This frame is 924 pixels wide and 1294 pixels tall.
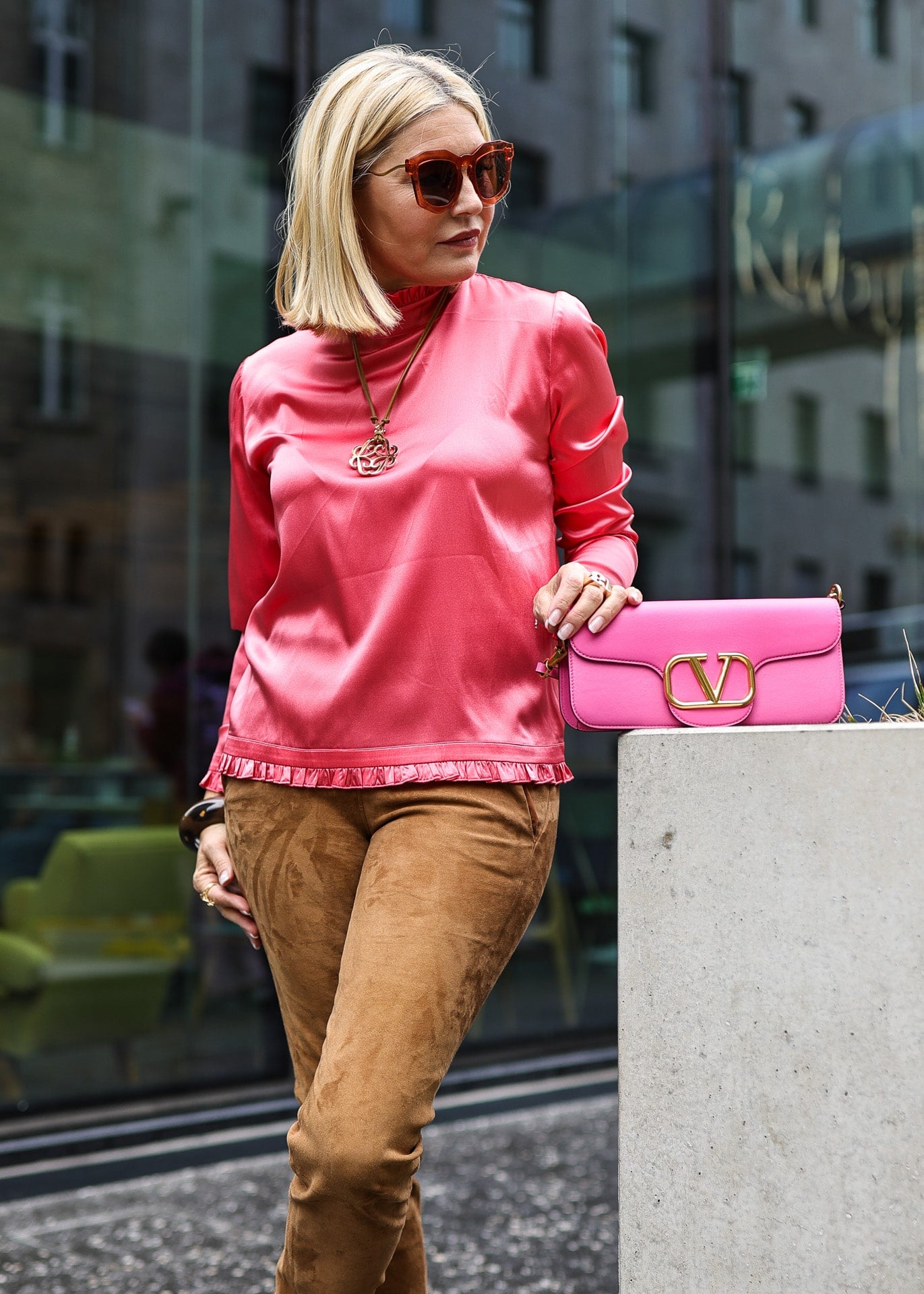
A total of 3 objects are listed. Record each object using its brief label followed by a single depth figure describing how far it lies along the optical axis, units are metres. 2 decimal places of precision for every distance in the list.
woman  2.59
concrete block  2.60
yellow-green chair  4.73
